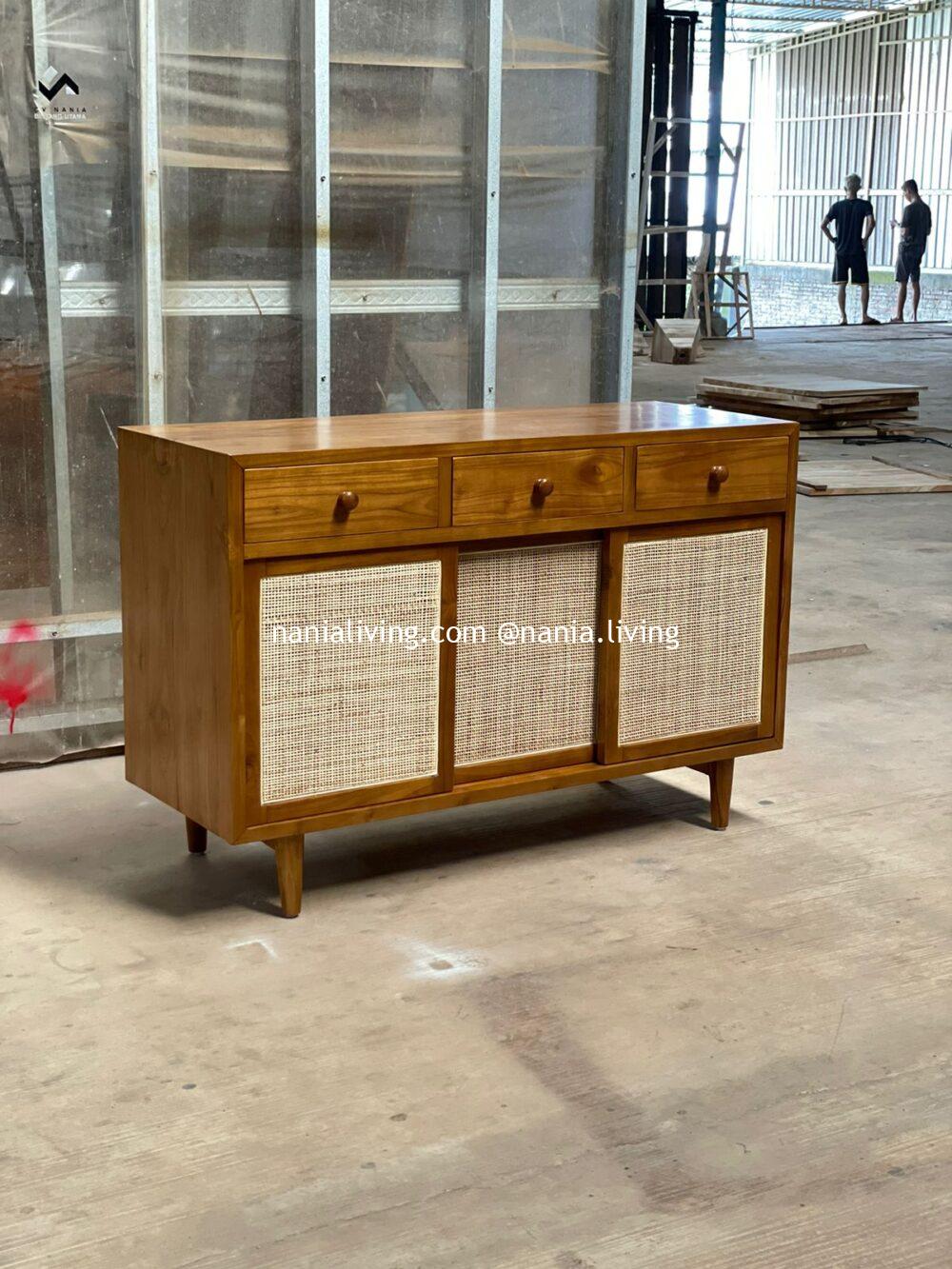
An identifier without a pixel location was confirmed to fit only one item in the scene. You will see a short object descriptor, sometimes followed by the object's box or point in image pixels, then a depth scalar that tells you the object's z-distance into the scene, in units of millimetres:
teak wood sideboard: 2717
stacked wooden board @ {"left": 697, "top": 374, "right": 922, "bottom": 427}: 9156
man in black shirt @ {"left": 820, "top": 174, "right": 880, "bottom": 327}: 17359
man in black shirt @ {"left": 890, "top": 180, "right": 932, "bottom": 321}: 17422
